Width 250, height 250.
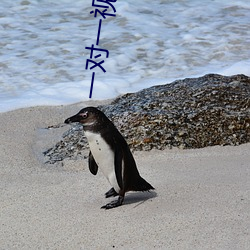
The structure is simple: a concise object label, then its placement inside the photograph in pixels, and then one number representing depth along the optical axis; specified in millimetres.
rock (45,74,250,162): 9326
